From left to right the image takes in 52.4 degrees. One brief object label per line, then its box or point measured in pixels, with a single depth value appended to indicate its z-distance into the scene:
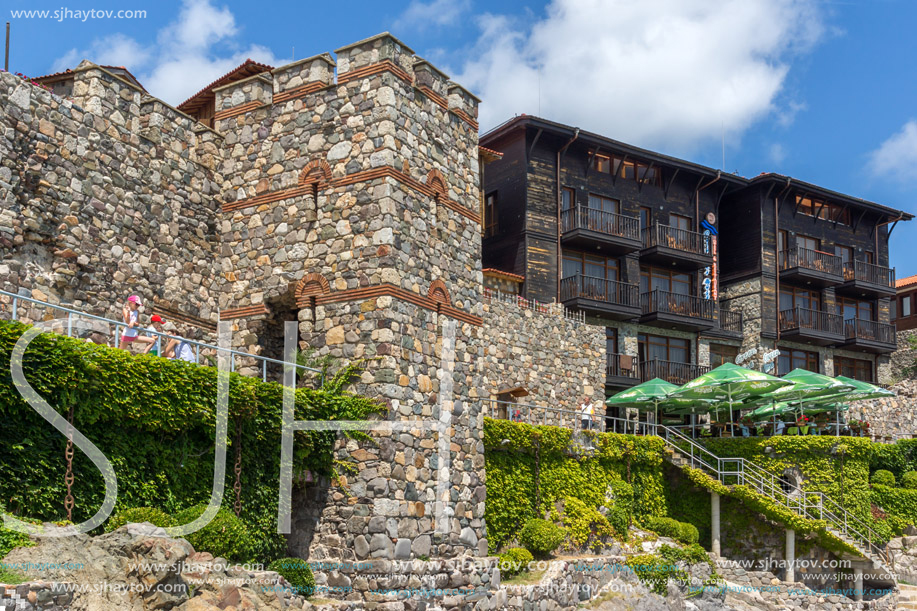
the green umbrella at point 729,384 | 27.80
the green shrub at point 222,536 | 13.45
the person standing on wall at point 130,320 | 14.28
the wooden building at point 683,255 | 34.88
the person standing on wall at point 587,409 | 29.48
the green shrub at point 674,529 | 25.12
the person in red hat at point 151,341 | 14.34
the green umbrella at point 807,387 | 28.99
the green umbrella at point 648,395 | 29.31
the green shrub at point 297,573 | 15.20
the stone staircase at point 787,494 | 26.78
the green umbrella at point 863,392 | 30.11
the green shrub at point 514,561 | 19.14
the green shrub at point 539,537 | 20.67
